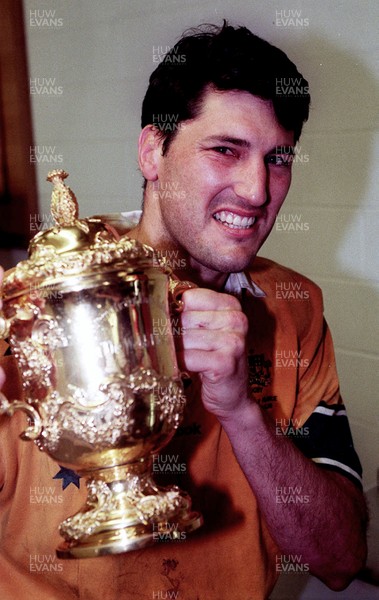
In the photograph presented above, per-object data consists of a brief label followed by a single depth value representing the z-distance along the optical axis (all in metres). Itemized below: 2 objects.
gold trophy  1.50
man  1.86
